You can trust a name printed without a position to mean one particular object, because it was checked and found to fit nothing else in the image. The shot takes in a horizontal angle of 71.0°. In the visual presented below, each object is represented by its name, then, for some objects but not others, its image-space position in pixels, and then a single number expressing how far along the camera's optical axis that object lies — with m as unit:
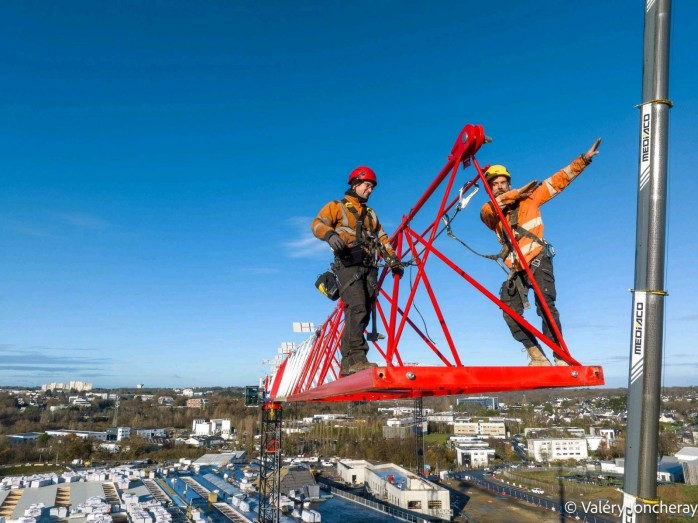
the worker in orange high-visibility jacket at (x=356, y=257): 6.45
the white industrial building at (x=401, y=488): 40.94
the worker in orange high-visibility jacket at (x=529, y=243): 5.88
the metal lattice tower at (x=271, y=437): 27.48
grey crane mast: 3.75
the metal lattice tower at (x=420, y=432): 53.86
